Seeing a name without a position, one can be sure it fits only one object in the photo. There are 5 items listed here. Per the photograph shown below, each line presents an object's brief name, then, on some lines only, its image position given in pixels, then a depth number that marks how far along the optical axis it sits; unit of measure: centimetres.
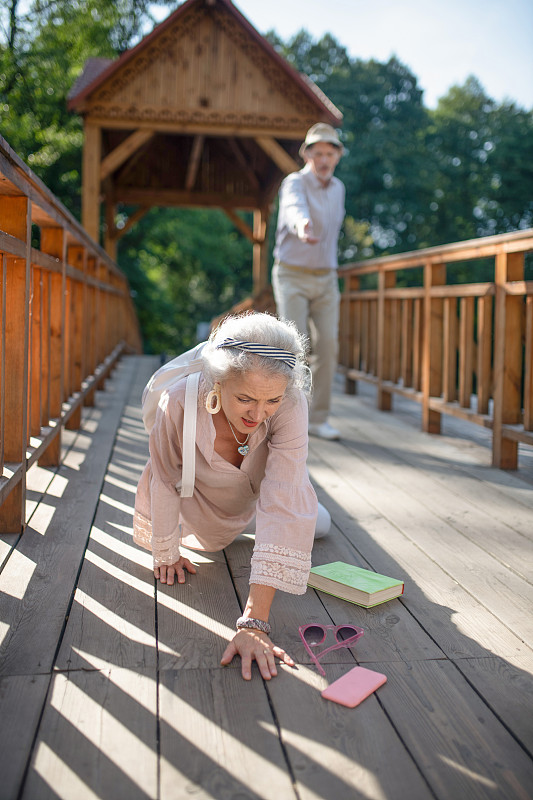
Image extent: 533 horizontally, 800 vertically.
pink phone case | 163
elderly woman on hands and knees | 189
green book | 216
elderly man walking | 465
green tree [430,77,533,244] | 2828
